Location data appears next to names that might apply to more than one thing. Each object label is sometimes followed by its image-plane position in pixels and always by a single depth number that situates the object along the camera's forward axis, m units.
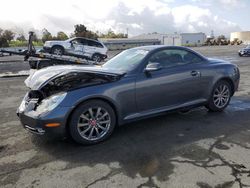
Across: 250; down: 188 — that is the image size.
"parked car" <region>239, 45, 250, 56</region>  18.24
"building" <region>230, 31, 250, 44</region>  75.81
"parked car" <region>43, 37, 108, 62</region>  13.47
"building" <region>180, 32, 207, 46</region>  65.31
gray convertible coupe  3.02
